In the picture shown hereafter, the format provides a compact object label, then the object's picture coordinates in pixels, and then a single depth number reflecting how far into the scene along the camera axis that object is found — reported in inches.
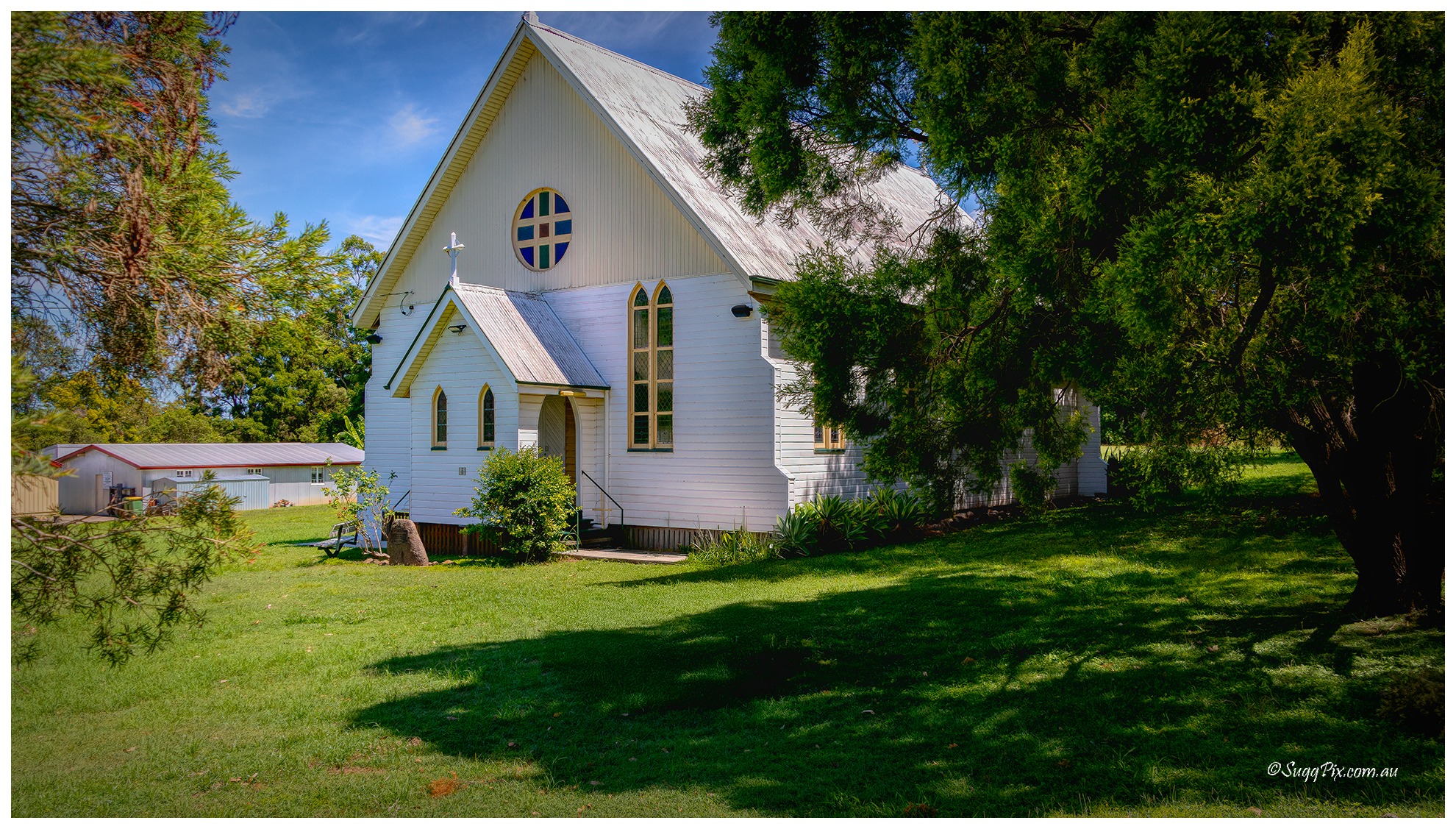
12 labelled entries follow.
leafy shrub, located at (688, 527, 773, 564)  598.5
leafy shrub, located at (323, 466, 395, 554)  711.7
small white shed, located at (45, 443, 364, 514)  1245.7
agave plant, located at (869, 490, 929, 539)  676.1
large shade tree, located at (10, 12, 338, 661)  196.5
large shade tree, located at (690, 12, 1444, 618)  215.6
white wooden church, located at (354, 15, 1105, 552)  633.0
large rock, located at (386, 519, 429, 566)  669.3
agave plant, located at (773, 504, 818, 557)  603.5
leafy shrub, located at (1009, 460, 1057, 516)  339.9
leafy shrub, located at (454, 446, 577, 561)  631.8
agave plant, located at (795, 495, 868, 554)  622.8
